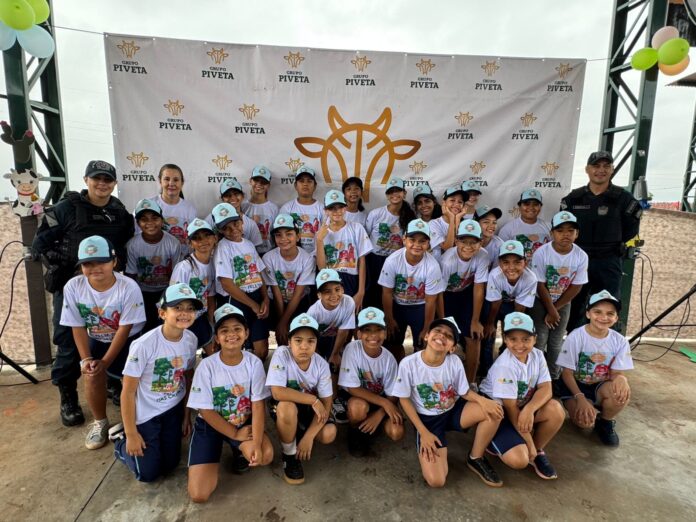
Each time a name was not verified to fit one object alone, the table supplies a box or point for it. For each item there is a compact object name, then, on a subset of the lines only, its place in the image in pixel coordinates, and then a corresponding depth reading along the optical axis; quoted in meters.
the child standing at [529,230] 4.22
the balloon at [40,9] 3.28
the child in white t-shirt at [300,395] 2.62
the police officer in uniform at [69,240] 3.18
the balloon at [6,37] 3.30
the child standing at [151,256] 3.40
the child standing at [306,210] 4.09
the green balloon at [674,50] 3.84
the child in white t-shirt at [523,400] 2.67
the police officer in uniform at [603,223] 3.99
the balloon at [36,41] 3.37
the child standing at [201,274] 3.19
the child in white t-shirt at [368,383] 2.87
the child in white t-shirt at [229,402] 2.54
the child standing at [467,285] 3.54
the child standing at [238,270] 3.30
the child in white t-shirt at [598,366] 3.08
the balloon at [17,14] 3.06
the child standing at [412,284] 3.45
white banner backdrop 4.23
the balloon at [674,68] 4.13
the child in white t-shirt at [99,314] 2.85
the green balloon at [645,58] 4.09
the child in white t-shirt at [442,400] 2.68
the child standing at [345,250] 3.74
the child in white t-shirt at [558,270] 3.65
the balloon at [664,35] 4.03
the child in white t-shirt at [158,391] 2.52
